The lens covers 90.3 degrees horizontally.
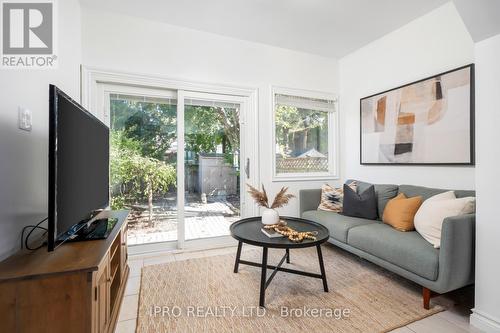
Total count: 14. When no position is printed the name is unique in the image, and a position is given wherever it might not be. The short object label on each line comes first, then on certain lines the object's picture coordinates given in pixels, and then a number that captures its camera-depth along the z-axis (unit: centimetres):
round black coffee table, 179
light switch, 138
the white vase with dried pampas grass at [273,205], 219
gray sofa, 166
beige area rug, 162
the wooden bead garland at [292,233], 188
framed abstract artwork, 234
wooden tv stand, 103
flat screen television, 110
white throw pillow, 188
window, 357
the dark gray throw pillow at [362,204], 273
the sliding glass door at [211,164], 312
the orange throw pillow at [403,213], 223
